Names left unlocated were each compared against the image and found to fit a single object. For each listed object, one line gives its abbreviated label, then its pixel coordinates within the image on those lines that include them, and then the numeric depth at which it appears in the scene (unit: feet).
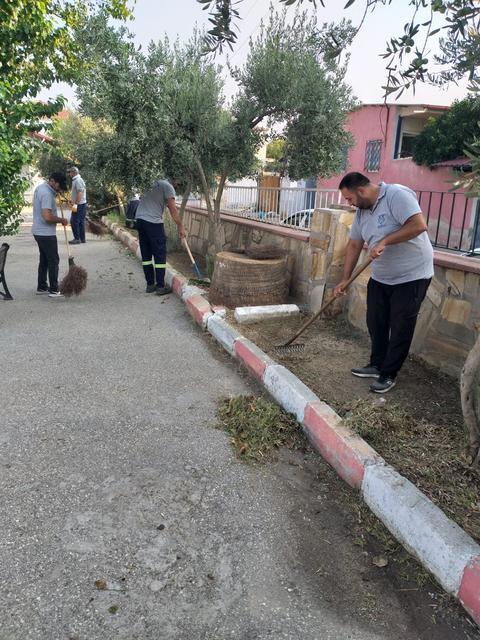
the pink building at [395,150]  61.11
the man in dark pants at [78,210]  40.05
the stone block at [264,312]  18.63
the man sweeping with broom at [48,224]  22.61
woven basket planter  19.71
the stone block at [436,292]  13.84
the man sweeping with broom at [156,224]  23.73
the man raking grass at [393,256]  11.76
